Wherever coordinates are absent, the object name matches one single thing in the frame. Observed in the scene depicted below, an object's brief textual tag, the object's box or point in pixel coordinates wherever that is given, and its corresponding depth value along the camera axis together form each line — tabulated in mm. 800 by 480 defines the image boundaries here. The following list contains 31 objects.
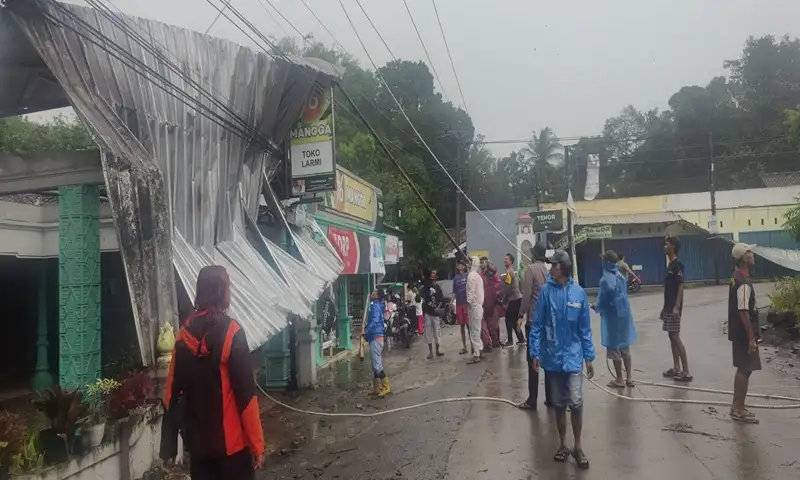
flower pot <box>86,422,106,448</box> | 4809
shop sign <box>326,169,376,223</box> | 13781
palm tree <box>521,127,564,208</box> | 48531
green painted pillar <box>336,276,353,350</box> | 14688
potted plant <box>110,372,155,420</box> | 5133
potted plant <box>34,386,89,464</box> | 4512
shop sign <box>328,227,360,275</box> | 12367
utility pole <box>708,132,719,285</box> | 30933
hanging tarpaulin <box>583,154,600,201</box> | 31781
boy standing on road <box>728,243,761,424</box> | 6098
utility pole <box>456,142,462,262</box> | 35325
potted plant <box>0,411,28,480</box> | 3965
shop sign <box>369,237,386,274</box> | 15016
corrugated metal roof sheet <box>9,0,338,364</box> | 5410
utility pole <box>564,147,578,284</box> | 20572
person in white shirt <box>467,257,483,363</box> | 11031
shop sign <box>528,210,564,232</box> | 28891
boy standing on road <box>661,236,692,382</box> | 8156
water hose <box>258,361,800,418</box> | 6908
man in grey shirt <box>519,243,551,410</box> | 8336
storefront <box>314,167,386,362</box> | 12750
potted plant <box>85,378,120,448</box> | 4867
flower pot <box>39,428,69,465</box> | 4484
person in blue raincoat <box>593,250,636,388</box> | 7848
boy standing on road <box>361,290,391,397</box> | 9289
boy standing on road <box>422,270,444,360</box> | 12148
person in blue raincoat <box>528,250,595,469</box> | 5258
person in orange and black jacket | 3340
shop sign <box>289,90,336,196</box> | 9117
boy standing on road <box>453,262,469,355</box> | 12141
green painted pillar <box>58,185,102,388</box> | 5859
